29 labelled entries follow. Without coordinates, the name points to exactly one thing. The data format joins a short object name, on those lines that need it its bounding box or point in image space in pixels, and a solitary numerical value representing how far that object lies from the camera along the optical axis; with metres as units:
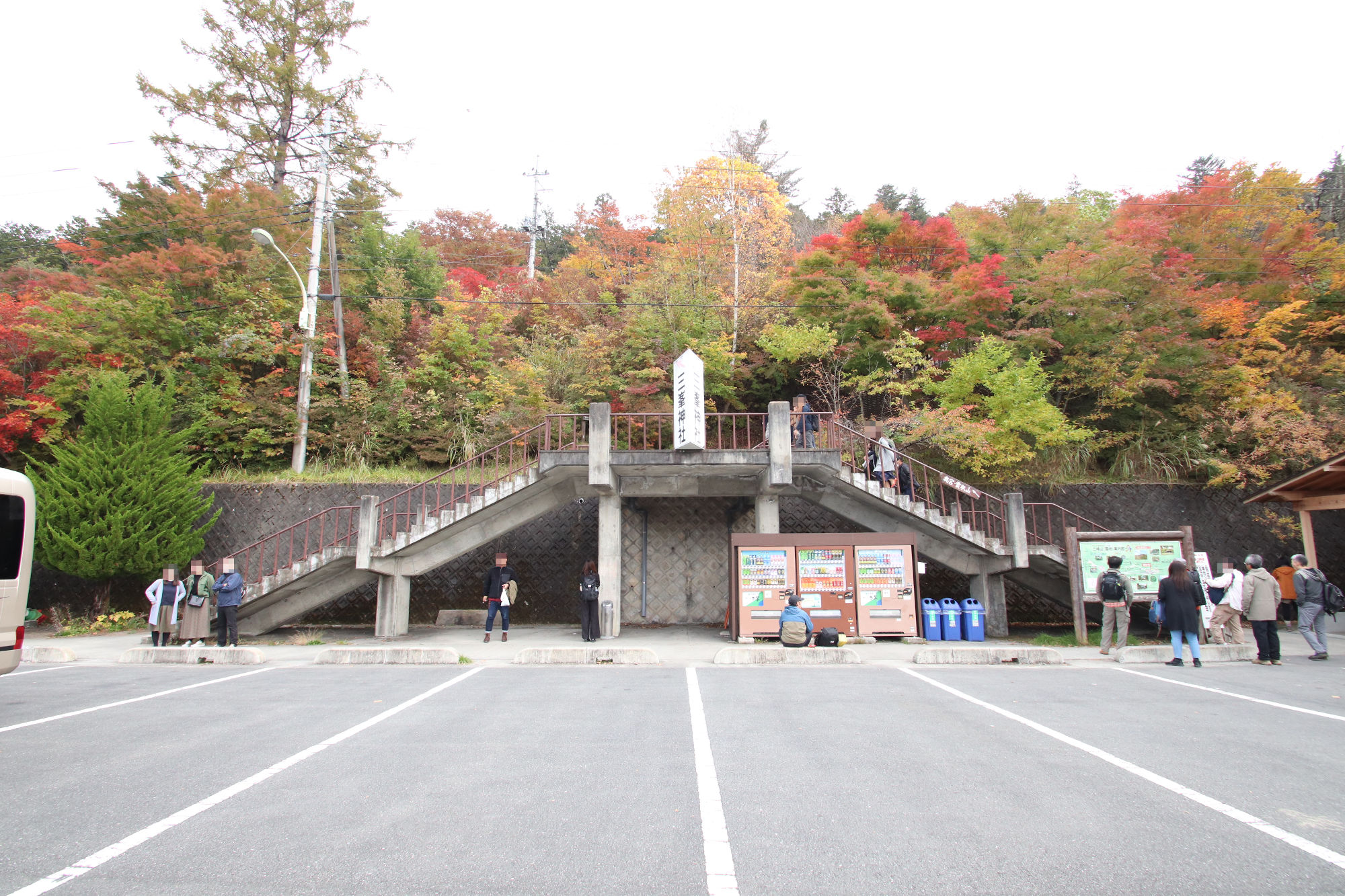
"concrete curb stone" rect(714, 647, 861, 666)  10.74
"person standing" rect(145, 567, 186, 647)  12.45
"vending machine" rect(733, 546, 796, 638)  13.41
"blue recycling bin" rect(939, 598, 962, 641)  14.11
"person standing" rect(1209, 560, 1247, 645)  11.47
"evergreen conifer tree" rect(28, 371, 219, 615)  14.72
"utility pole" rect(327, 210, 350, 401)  19.92
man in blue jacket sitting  11.58
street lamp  18.44
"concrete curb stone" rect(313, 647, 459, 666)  11.11
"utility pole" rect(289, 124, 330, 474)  18.50
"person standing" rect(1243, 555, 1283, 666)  10.48
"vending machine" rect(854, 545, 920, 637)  13.61
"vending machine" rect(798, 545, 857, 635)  13.53
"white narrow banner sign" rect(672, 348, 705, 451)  14.40
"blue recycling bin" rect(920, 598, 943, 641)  14.12
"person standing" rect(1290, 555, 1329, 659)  10.87
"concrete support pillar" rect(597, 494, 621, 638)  14.91
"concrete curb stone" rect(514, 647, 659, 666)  11.09
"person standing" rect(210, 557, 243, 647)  12.44
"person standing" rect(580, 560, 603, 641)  13.92
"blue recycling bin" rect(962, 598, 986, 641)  14.15
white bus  6.80
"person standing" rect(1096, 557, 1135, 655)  11.33
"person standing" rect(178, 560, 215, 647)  12.41
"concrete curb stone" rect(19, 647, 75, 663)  11.64
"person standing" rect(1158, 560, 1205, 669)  10.23
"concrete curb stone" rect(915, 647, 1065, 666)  11.07
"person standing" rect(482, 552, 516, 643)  13.49
